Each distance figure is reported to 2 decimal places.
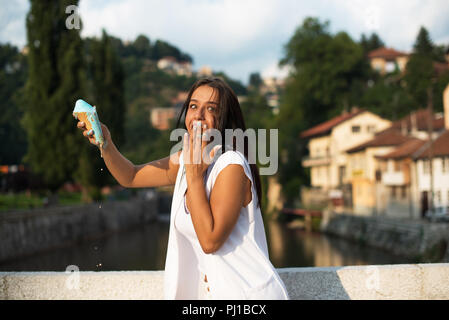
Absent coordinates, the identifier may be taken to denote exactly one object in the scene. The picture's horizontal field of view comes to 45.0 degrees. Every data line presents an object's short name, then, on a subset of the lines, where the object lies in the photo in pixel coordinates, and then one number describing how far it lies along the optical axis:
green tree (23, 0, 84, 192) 29.41
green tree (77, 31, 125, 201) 36.81
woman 1.84
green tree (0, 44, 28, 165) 48.01
